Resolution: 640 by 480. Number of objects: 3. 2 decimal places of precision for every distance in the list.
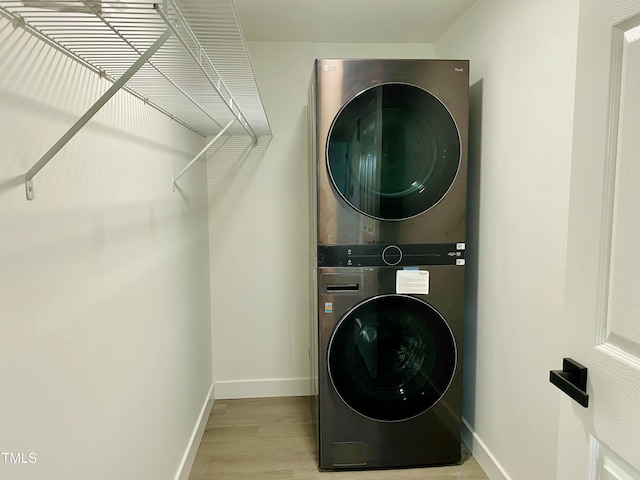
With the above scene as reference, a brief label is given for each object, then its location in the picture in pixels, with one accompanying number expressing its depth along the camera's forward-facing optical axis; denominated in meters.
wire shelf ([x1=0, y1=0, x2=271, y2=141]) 0.69
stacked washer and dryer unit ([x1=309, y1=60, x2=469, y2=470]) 1.84
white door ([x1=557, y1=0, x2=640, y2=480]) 0.73
